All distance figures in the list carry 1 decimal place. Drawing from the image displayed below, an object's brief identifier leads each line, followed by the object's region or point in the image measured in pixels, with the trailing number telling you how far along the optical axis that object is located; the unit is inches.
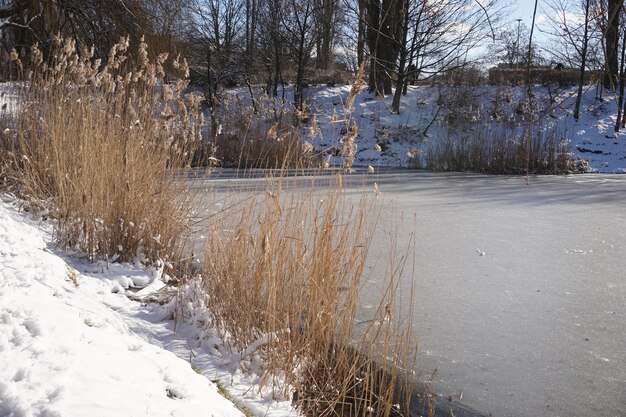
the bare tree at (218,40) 513.0
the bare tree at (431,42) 516.4
